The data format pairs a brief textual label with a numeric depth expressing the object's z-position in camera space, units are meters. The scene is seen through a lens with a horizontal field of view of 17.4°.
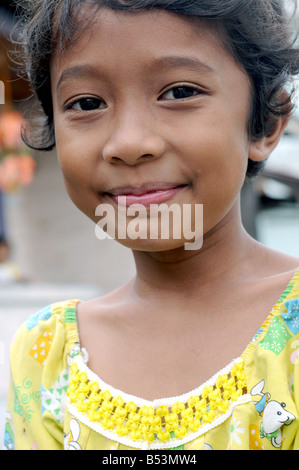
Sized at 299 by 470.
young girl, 0.51
